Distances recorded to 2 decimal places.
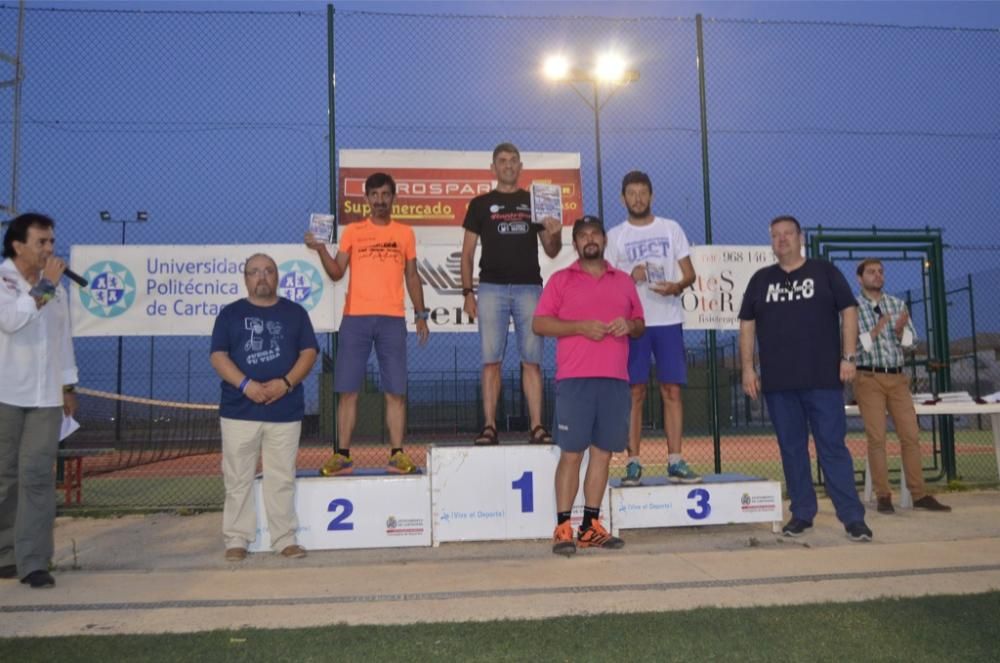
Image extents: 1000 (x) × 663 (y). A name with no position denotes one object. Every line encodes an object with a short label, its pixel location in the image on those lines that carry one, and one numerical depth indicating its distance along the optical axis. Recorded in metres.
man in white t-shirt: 5.78
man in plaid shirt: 6.75
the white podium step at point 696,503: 5.71
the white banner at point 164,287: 6.84
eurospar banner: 7.51
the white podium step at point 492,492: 5.59
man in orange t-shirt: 5.75
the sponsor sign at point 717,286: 7.47
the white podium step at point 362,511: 5.49
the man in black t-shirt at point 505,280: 5.77
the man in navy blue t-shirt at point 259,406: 5.19
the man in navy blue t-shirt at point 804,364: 5.62
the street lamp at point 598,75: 9.48
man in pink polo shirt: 5.14
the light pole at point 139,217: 9.98
